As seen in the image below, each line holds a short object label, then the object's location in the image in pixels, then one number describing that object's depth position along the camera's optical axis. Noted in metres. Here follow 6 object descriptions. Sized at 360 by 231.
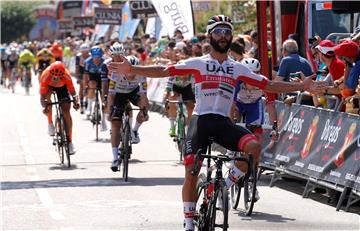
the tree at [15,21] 138.38
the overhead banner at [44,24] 143.25
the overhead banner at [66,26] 74.25
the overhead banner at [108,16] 47.25
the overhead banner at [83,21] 63.53
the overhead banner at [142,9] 37.53
